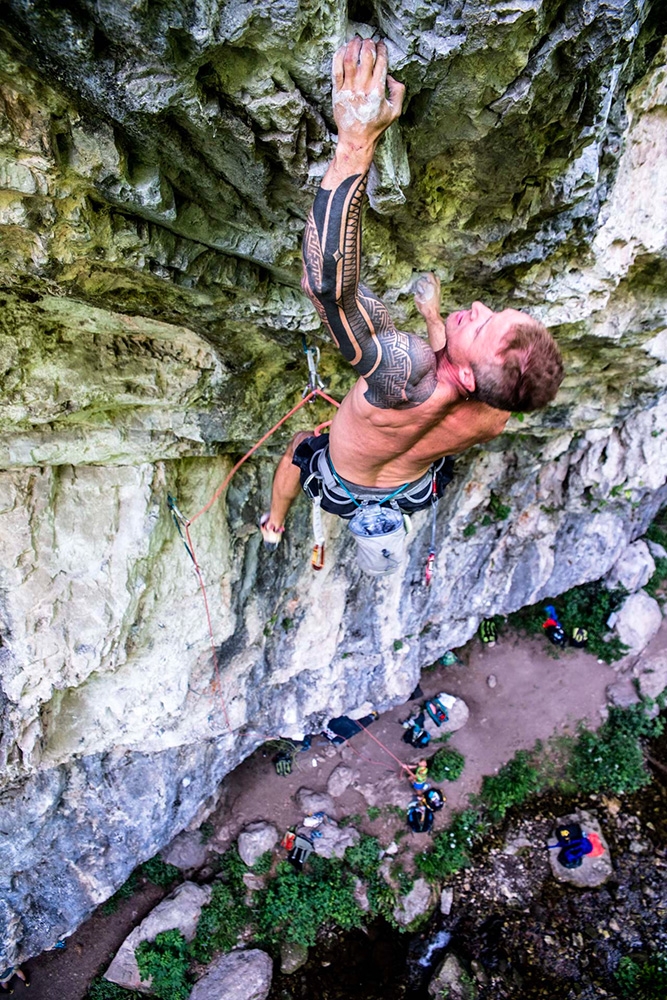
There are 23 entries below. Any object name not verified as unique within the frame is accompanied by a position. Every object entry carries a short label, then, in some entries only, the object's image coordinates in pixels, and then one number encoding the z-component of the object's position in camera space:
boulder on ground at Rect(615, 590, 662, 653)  10.11
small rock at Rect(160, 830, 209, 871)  8.12
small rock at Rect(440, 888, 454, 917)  7.95
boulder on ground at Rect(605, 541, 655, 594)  10.23
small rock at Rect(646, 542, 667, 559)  10.73
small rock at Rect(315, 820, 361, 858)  8.23
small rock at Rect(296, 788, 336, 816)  8.53
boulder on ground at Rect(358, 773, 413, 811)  8.73
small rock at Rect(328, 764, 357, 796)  8.79
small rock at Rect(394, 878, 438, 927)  7.81
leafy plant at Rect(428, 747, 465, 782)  8.92
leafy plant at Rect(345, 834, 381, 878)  8.16
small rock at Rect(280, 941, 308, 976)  7.45
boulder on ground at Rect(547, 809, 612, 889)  8.12
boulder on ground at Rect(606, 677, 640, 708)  9.72
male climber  1.67
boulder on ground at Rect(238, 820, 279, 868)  8.08
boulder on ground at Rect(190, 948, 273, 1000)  7.11
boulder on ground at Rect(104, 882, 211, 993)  7.28
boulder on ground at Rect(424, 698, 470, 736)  9.36
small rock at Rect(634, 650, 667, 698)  9.79
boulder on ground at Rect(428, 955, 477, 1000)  7.12
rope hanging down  4.09
